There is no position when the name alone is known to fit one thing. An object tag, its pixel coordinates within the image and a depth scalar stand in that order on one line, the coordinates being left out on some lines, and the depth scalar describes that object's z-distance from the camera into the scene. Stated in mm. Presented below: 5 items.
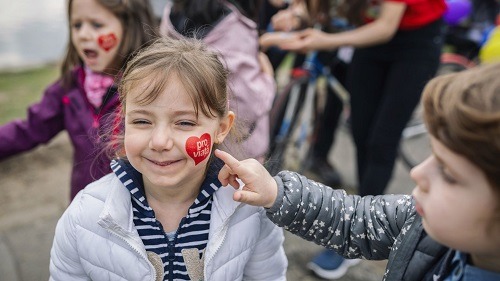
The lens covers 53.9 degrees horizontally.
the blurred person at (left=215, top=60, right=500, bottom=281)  906
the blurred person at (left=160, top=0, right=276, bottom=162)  2094
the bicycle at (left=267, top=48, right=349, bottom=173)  3242
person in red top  2346
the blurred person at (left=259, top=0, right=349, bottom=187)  2814
